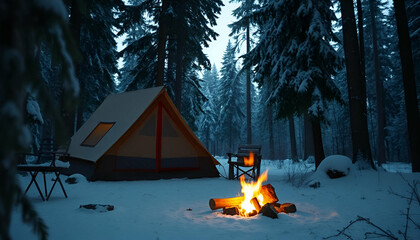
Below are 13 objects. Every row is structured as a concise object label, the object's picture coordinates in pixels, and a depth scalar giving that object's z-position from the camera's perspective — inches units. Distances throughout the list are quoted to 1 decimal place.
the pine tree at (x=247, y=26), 742.5
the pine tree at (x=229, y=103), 1229.6
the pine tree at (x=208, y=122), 1330.0
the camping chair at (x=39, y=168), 169.0
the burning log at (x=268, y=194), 180.9
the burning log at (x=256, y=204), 169.1
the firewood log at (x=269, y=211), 157.1
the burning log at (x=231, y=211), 165.6
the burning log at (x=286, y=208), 169.5
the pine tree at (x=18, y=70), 35.7
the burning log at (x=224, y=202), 167.9
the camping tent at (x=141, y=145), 286.5
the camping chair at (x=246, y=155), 315.6
